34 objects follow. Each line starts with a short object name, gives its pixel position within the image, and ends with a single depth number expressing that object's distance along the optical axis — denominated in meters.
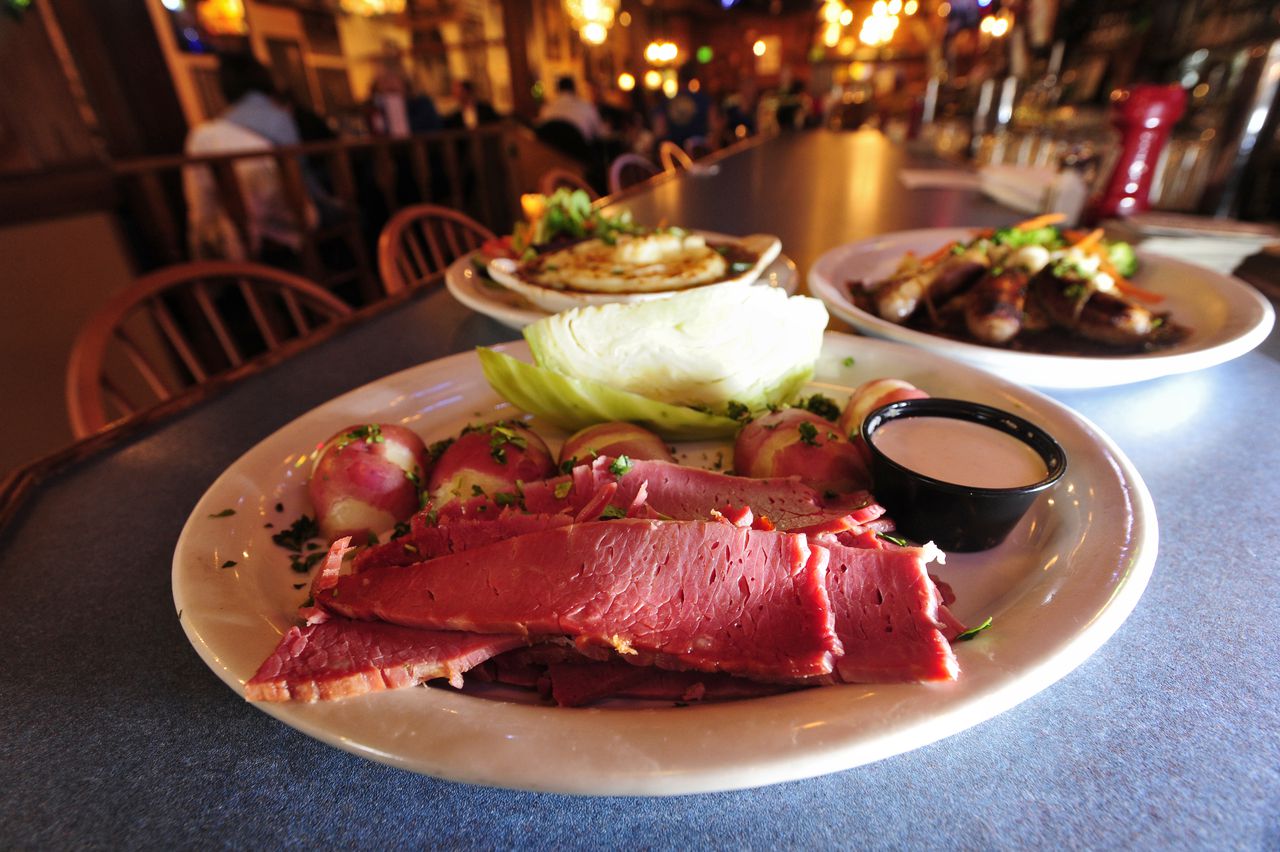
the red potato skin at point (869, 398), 0.29
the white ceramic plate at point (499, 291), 0.43
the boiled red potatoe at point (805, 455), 0.27
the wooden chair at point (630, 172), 1.32
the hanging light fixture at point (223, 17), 2.22
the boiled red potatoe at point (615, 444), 0.28
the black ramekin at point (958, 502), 0.23
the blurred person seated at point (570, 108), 2.22
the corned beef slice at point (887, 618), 0.18
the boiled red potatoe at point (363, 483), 0.26
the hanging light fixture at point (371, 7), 3.09
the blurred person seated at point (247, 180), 1.17
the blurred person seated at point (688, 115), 2.79
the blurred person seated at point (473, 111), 2.25
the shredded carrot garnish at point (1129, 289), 0.45
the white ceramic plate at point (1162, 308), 0.33
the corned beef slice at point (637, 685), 0.19
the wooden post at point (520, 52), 2.41
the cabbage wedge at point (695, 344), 0.33
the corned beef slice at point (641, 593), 0.19
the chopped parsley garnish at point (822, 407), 0.33
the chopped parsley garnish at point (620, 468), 0.25
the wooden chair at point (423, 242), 0.67
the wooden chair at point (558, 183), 0.99
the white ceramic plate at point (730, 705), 0.16
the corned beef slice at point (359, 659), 0.18
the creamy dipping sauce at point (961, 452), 0.25
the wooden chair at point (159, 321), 0.40
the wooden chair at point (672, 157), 1.71
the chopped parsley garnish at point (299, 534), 0.26
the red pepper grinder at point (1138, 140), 0.62
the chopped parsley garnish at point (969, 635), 0.19
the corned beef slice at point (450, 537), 0.22
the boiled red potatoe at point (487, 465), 0.27
